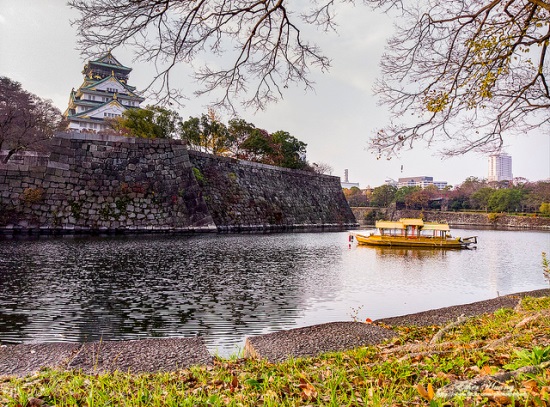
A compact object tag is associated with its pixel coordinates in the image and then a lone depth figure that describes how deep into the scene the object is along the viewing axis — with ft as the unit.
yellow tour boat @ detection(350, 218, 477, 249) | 68.08
